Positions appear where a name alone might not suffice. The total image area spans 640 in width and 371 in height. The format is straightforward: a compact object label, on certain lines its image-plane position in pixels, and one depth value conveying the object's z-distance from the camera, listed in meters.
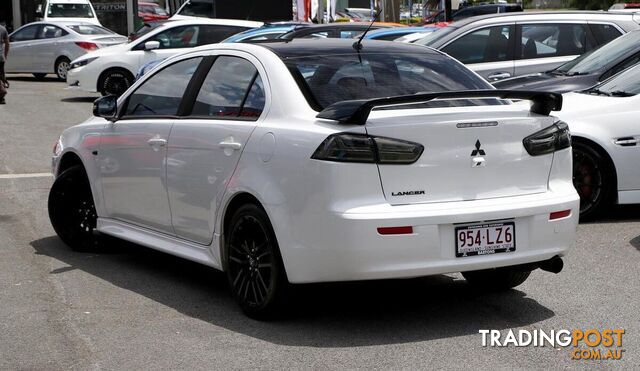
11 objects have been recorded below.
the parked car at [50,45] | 27.33
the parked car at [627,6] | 20.76
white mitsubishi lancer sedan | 5.80
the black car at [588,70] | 10.75
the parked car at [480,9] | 35.31
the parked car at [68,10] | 33.88
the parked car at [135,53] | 21.67
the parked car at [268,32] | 18.12
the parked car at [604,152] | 9.47
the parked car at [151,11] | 44.44
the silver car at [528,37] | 14.47
